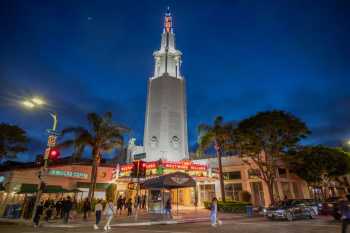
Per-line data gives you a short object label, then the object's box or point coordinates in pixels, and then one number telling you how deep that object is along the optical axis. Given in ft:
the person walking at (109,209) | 44.53
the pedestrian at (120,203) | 82.47
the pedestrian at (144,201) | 105.27
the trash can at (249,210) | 79.94
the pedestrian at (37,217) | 48.32
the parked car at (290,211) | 59.21
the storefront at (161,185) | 60.98
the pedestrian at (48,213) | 57.91
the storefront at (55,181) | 72.97
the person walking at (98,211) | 46.78
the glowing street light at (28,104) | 47.57
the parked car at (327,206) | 71.69
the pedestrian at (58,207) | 66.85
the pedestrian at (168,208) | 66.59
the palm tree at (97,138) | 76.43
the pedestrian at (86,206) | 60.54
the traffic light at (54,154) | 49.04
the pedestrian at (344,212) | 29.73
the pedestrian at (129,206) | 72.74
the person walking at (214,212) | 48.59
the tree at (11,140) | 106.32
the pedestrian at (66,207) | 54.13
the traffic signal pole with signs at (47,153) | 49.42
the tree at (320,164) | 123.13
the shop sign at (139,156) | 58.03
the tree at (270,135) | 91.56
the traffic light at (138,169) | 51.62
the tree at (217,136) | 103.76
